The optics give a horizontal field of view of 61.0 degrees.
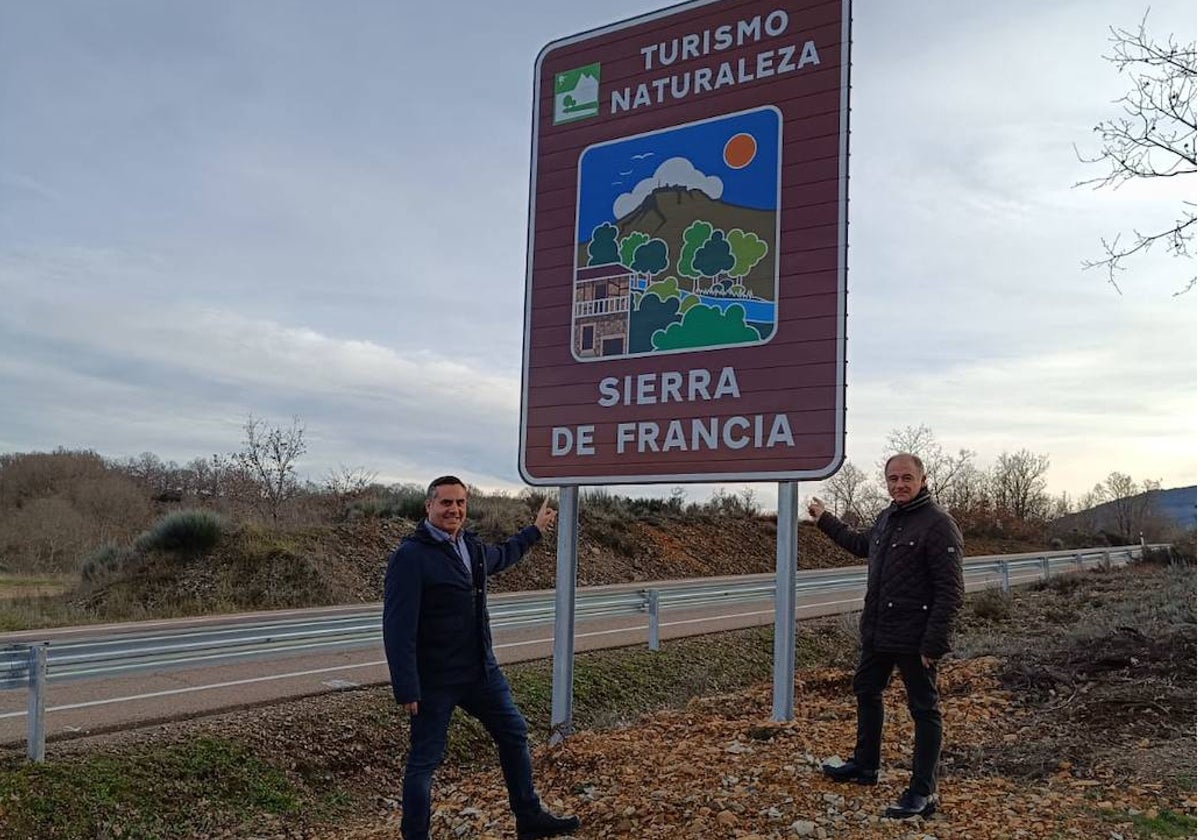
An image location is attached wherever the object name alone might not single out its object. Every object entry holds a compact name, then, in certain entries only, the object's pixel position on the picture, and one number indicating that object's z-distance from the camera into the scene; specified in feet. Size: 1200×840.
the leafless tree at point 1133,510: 191.93
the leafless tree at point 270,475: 93.40
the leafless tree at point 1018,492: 208.85
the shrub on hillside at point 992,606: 44.78
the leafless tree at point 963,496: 177.33
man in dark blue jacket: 15.48
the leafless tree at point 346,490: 103.96
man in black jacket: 16.02
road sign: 21.54
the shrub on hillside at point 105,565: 65.31
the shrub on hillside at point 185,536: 66.59
